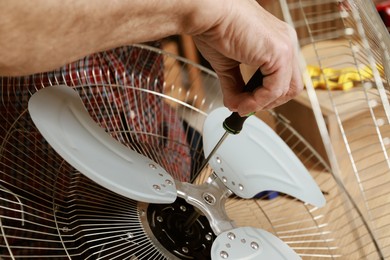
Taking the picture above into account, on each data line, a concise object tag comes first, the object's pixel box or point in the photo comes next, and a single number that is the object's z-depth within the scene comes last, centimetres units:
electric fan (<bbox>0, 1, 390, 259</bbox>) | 58
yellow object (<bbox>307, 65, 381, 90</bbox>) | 109
